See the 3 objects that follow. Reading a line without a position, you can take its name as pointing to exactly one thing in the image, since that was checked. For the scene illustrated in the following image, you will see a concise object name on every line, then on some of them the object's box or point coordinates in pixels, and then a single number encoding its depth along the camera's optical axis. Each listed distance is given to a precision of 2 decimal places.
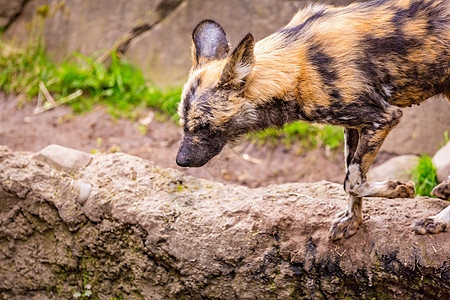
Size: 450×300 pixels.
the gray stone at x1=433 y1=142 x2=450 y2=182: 9.21
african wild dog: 6.54
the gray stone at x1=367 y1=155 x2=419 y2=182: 10.32
